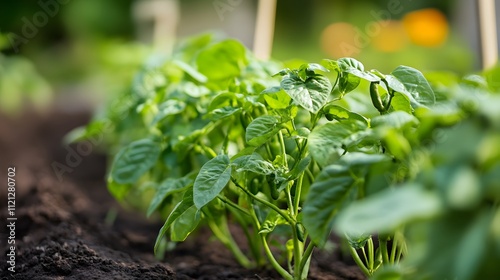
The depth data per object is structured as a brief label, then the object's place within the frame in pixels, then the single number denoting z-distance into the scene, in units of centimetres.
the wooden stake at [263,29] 244
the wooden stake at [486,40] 213
